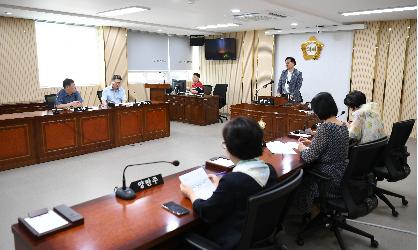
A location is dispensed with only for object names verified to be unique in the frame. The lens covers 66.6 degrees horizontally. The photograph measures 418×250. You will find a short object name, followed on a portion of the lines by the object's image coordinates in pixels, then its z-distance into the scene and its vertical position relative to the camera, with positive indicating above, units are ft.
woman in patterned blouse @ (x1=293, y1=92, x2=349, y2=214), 8.48 -1.93
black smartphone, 5.97 -2.50
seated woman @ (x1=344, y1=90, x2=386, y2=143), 11.18 -1.49
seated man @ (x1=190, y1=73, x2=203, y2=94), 29.25 -0.84
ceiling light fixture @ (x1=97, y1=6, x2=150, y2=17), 19.51 +4.17
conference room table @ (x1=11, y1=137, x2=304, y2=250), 5.02 -2.56
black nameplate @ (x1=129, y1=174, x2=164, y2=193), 7.00 -2.38
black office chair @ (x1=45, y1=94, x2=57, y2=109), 20.67 -1.51
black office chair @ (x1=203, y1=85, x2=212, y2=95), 29.53 -1.19
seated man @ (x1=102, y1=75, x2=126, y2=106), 21.11 -1.09
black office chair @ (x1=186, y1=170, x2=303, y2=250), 4.74 -2.29
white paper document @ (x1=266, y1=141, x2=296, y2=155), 10.08 -2.30
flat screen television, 32.91 +2.99
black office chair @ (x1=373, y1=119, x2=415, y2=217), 10.74 -2.74
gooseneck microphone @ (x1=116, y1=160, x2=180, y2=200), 6.61 -2.42
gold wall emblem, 27.84 +2.57
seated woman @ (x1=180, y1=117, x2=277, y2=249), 5.24 -1.78
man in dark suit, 22.80 -0.34
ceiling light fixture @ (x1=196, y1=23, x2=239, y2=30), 26.96 +4.47
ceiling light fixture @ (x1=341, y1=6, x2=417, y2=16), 19.06 +4.15
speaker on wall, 34.16 +3.95
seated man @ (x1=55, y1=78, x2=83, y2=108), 19.34 -1.26
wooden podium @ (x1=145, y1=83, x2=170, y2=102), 29.77 -1.33
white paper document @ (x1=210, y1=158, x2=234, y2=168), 8.41 -2.28
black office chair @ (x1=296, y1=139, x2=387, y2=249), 8.05 -2.87
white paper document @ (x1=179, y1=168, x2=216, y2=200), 6.70 -2.28
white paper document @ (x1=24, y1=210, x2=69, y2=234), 5.33 -2.51
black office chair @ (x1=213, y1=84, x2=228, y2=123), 31.54 -1.28
